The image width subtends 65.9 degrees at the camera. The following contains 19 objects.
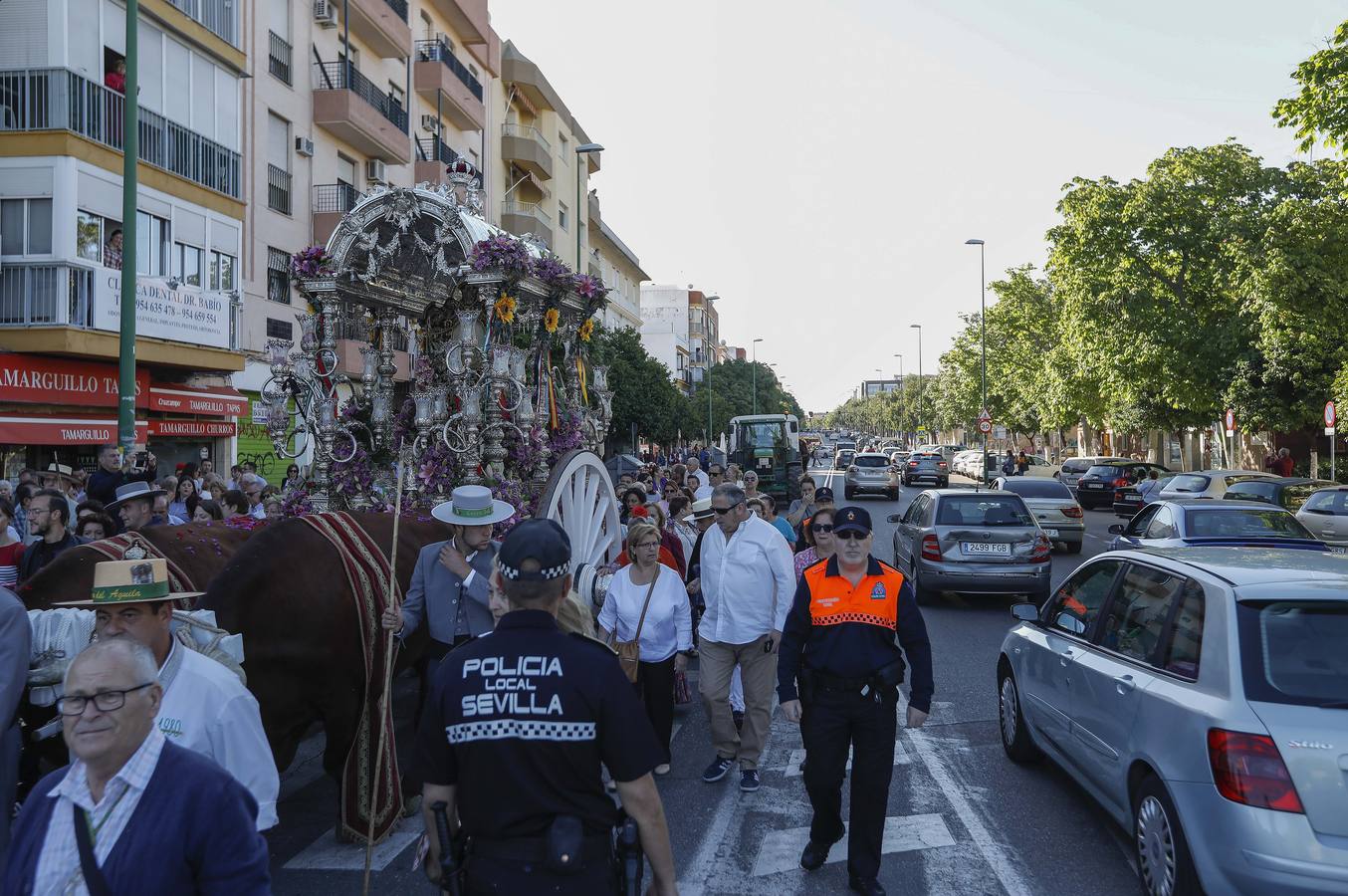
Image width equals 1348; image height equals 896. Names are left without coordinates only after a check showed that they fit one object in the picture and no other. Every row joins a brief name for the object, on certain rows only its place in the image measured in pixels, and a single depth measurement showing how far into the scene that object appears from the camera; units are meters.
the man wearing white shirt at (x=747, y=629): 6.32
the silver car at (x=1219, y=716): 3.70
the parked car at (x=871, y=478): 34.16
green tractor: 30.83
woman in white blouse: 6.27
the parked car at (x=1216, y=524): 10.80
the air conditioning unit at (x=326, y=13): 24.77
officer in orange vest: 4.64
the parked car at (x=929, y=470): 42.44
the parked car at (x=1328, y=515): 15.73
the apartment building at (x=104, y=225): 15.57
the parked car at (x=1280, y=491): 17.48
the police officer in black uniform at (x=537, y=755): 2.62
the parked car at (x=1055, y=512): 18.75
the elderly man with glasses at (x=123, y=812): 2.12
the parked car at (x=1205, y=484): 19.99
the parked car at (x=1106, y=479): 28.70
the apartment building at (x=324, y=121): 22.47
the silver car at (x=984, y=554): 12.38
